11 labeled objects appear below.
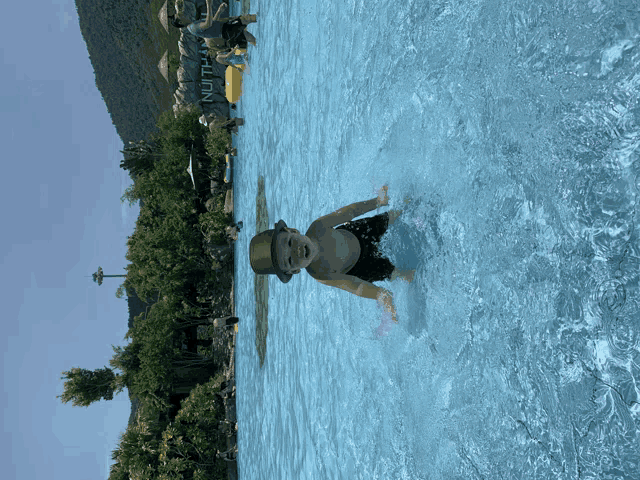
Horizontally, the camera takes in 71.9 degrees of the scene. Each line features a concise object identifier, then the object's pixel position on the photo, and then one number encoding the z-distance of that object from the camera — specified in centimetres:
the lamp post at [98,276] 2400
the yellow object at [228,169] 1670
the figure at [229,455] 1459
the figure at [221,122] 1523
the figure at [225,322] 1492
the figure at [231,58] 1259
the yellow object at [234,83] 1402
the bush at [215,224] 1634
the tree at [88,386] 1642
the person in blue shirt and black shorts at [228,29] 1112
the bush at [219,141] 1642
